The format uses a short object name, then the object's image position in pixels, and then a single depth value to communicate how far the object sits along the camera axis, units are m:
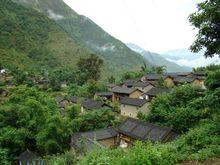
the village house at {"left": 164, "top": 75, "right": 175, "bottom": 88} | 48.50
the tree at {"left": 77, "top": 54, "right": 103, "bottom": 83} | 67.58
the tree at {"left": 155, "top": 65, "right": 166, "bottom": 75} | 67.21
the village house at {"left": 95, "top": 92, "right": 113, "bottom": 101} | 49.12
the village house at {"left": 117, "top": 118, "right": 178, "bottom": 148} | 20.31
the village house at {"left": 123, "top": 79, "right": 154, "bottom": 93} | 48.25
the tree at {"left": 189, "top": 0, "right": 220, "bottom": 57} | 9.47
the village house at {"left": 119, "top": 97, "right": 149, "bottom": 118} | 34.81
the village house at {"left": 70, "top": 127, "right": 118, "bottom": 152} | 22.05
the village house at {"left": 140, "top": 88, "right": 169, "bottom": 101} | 38.62
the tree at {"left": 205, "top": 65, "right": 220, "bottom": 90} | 22.10
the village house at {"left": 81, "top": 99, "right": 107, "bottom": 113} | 38.72
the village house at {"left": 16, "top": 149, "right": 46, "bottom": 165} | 23.58
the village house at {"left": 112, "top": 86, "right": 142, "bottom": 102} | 44.31
